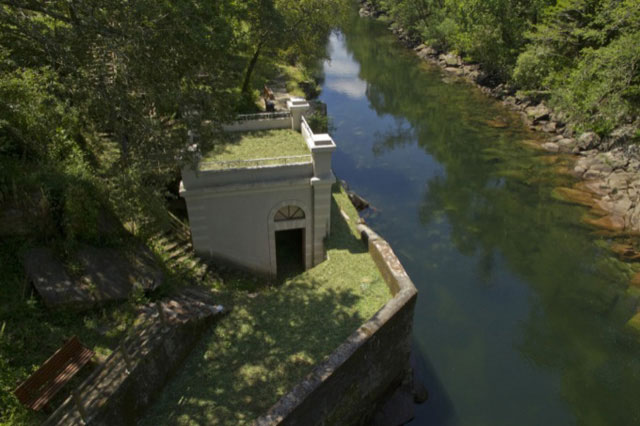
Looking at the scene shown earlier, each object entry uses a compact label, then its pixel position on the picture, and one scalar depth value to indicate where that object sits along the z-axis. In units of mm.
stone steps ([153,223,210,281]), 14461
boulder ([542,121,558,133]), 34500
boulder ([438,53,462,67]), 53344
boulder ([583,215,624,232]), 22969
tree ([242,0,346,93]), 22234
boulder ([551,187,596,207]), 25345
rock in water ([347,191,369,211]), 23906
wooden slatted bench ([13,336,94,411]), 8063
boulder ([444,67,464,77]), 50791
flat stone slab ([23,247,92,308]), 10078
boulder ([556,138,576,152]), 31375
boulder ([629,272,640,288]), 19250
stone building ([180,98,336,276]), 14359
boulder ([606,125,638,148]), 27925
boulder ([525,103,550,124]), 36103
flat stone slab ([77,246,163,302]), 10875
